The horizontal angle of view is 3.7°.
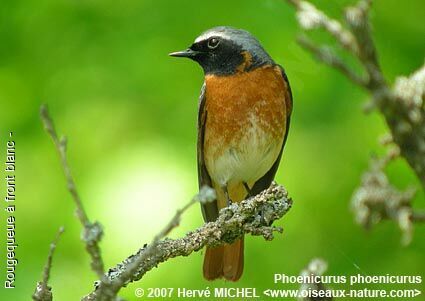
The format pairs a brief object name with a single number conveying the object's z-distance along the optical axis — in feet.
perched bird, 9.78
